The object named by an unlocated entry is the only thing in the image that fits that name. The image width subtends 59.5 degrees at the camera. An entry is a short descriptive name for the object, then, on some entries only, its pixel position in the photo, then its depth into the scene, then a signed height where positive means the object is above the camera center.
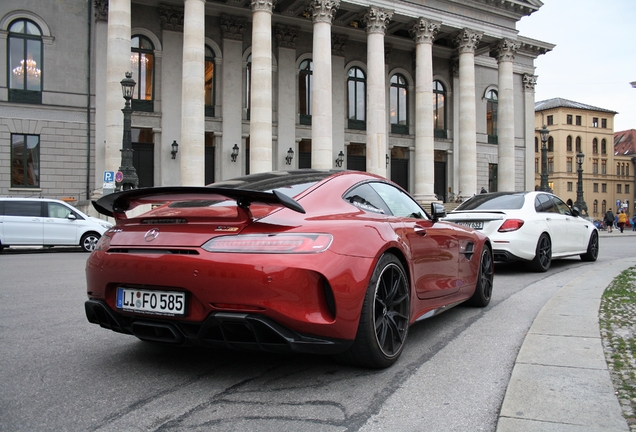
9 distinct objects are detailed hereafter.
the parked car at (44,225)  17.92 +0.08
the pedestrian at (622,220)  41.69 +0.55
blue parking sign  21.57 +1.97
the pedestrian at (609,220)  41.66 +0.56
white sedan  9.85 +0.08
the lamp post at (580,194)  38.09 +2.28
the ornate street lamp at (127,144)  21.27 +3.24
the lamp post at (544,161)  32.57 +3.93
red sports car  3.27 -0.27
